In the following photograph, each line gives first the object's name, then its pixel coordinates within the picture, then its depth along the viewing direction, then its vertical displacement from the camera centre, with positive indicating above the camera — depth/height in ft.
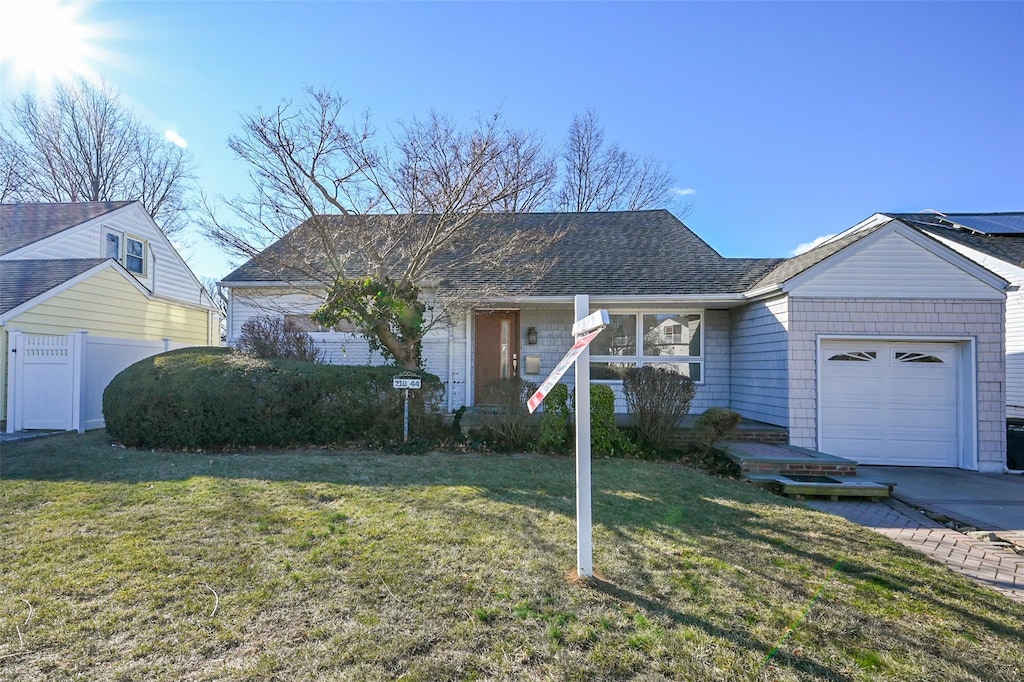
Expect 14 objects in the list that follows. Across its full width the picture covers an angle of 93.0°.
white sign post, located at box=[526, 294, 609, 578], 10.37 -2.03
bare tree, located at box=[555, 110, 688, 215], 75.20 +27.25
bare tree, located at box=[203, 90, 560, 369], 27.94 +8.24
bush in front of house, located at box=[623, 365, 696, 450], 25.89 -2.69
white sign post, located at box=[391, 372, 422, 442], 24.82 -1.79
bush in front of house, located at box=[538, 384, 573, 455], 24.85 -3.75
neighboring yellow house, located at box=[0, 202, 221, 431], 29.63 +3.31
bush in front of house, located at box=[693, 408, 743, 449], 26.02 -4.00
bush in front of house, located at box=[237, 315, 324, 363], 30.78 +0.39
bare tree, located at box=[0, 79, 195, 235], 69.36 +28.29
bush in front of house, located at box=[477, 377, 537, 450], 25.71 -3.36
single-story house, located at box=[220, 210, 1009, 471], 27.04 +0.57
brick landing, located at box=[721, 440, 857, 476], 22.74 -5.33
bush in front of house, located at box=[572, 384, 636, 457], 24.66 -3.68
